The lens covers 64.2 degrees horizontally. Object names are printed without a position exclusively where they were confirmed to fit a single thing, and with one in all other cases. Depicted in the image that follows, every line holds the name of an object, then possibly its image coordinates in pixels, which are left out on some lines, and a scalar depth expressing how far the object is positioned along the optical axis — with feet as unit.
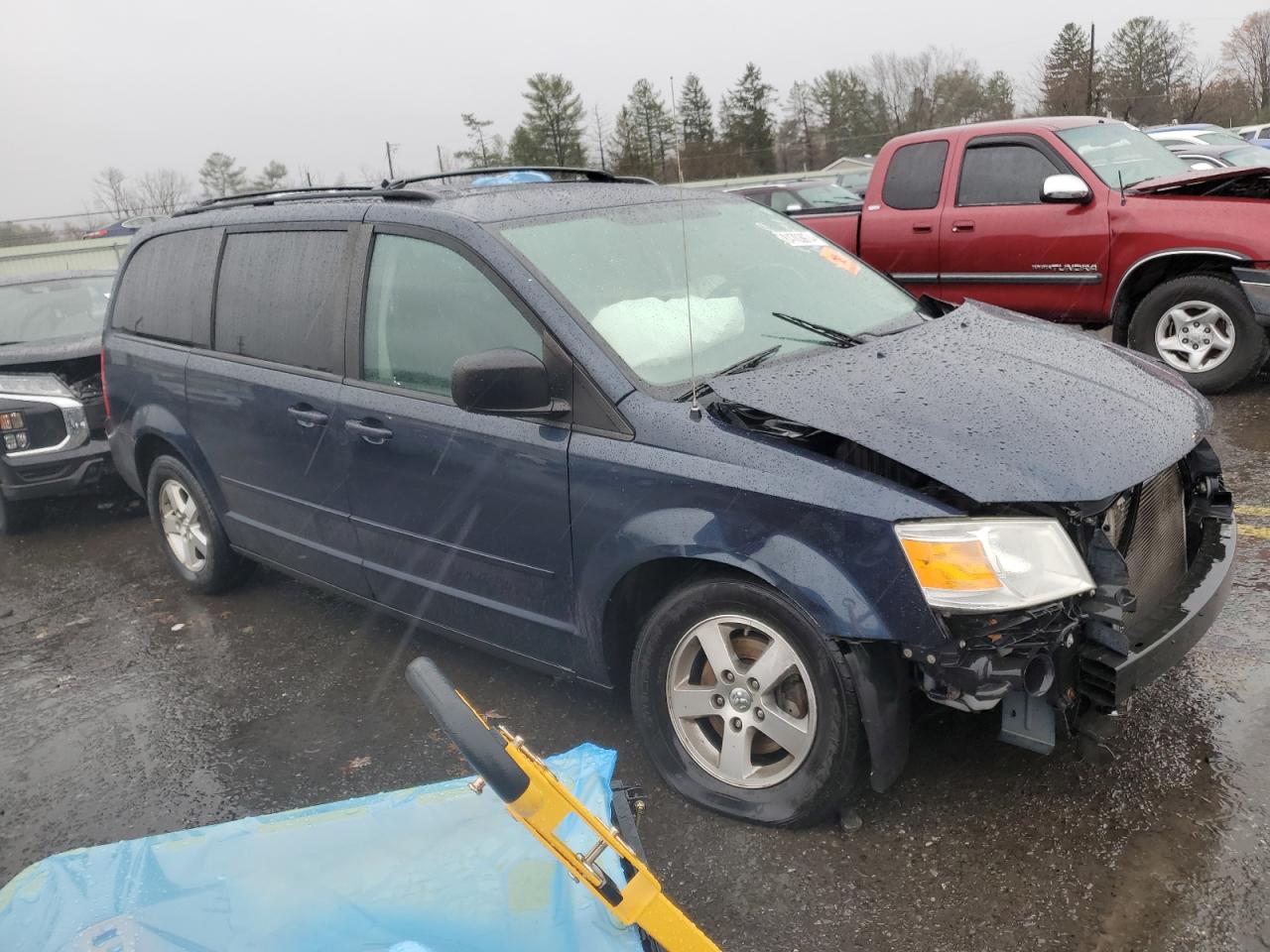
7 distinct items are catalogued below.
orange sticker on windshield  12.69
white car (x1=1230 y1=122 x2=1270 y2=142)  85.08
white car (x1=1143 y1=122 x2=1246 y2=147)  52.54
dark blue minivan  7.86
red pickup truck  20.33
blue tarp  6.17
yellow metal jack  5.31
